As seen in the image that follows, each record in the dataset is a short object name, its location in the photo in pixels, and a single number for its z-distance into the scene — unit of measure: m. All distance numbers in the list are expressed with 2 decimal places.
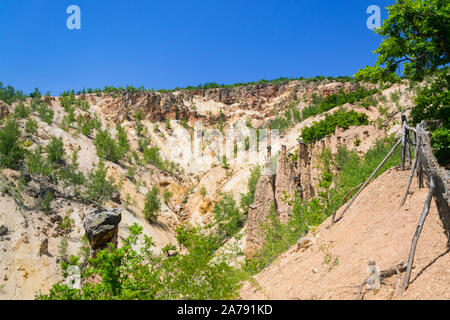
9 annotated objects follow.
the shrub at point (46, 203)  19.20
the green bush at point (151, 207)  27.05
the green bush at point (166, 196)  32.84
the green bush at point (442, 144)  8.50
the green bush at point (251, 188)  26.17
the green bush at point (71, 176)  23.58
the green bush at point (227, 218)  24.00
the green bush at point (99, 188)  23.25
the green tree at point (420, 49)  9.27
